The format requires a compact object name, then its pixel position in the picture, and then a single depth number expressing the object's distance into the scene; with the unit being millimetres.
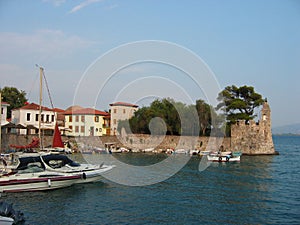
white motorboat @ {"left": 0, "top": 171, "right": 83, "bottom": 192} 21609
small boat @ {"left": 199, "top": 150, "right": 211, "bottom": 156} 56062
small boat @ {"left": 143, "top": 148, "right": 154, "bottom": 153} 62231
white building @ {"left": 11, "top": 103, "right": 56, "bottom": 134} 58556
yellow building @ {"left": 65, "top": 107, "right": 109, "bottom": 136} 70750
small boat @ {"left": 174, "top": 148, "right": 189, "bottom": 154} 59469
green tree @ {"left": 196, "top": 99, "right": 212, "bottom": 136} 63062
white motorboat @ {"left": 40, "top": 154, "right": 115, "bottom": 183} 24125
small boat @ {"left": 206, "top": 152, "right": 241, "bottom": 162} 46031
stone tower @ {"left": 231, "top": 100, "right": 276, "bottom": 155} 57281
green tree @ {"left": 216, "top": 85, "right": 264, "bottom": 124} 60219
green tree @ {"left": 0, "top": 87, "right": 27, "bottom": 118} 77369
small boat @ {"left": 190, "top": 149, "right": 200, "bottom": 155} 57500
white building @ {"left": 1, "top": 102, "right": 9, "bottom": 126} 50406
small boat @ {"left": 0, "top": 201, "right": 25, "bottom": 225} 14589
